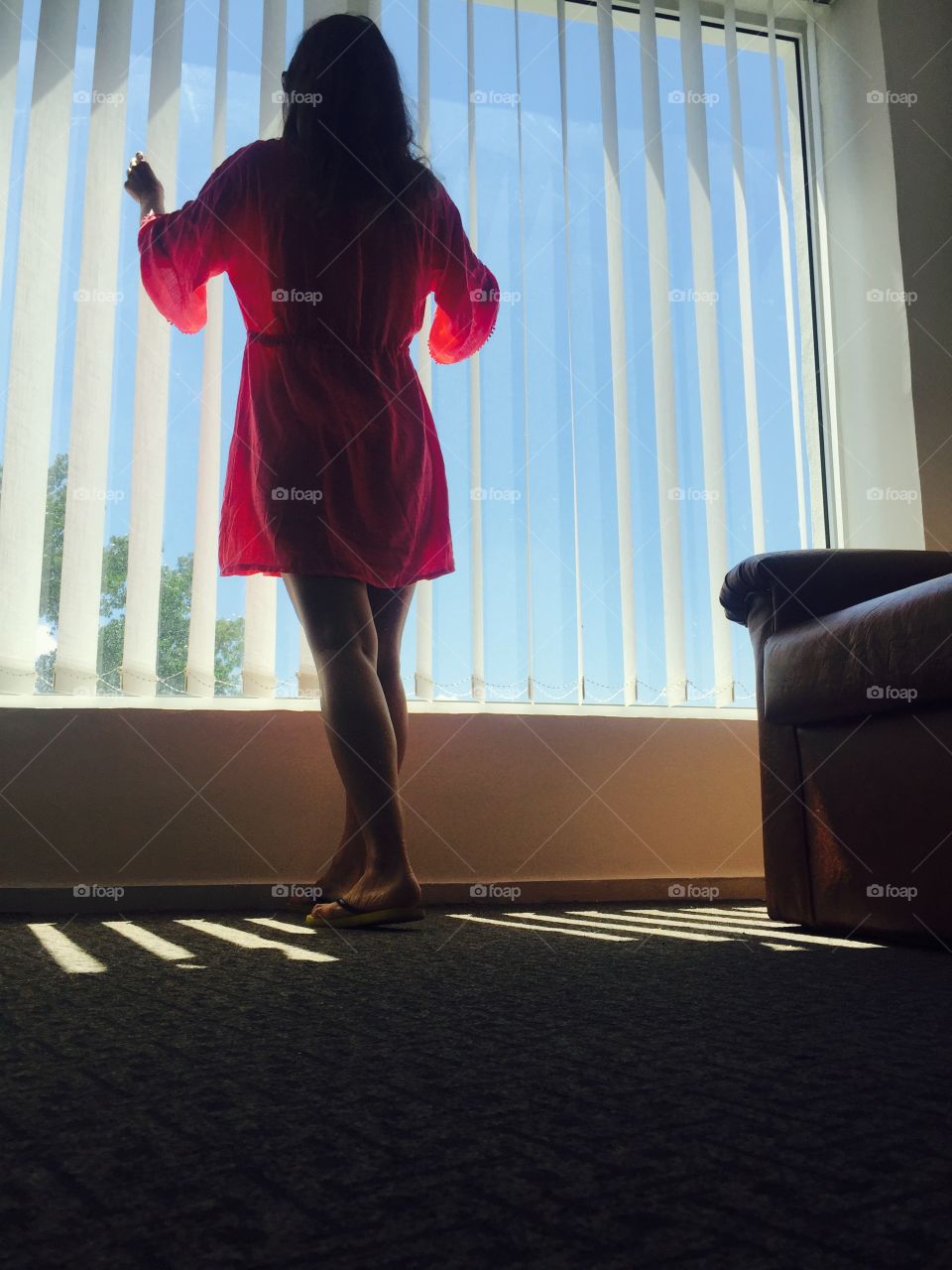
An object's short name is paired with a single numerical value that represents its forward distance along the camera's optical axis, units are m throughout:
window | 2.04
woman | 1.56
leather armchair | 1.31
